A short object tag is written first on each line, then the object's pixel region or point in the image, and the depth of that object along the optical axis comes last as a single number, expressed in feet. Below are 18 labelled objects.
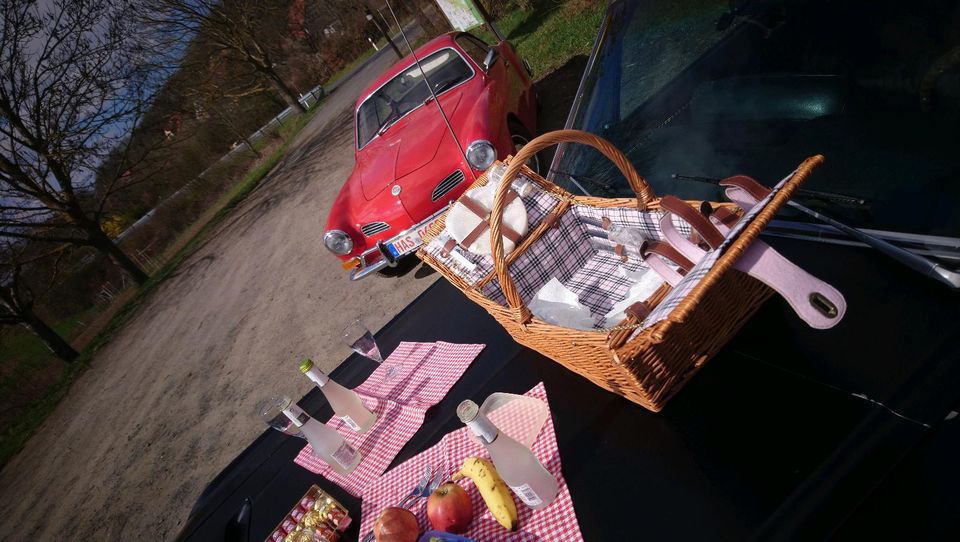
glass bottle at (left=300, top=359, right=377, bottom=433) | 5.33
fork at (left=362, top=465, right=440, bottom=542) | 4.36
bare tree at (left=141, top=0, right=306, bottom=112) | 51.13
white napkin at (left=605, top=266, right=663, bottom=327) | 4.62
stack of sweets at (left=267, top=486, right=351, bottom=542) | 4.42
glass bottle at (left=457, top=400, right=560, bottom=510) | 3.16
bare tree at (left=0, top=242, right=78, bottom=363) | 27.43
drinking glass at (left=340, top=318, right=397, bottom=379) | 6.33
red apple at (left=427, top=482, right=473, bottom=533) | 3.71
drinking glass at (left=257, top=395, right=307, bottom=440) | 5.11
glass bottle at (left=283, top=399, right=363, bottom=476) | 5.00
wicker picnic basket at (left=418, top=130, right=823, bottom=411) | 3.03
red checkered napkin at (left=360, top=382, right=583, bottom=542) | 3.51
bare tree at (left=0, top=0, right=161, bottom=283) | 28.35
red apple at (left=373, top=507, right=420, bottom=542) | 3.75
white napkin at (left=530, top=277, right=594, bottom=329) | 4.74
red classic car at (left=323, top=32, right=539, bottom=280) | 11.58
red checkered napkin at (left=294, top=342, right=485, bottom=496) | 5.14
